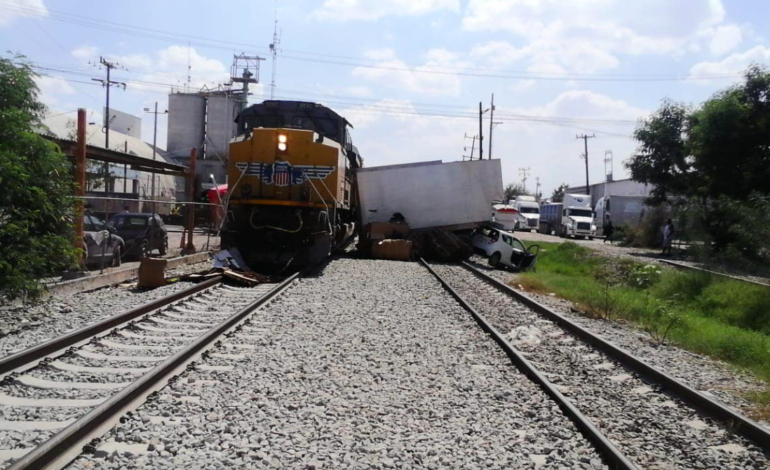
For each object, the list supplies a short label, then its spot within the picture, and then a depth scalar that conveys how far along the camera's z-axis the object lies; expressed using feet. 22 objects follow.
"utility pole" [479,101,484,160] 183.02
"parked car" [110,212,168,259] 54.39
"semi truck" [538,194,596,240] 166.91
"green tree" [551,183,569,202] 380.58
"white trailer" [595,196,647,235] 164.76
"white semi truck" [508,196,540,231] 212.23
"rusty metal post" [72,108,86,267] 39.45
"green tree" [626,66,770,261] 74.69
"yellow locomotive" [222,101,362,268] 50.39
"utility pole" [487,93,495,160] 211.14
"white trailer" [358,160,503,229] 76.79
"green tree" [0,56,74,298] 29.76
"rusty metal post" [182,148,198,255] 60.49
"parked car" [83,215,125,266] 43.91
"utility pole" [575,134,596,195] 254.78
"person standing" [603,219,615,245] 151.03
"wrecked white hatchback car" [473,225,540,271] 75.00
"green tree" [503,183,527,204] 438.40
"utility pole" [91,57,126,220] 165.17
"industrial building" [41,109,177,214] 93.83
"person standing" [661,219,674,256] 103.18
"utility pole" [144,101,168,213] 173.33
